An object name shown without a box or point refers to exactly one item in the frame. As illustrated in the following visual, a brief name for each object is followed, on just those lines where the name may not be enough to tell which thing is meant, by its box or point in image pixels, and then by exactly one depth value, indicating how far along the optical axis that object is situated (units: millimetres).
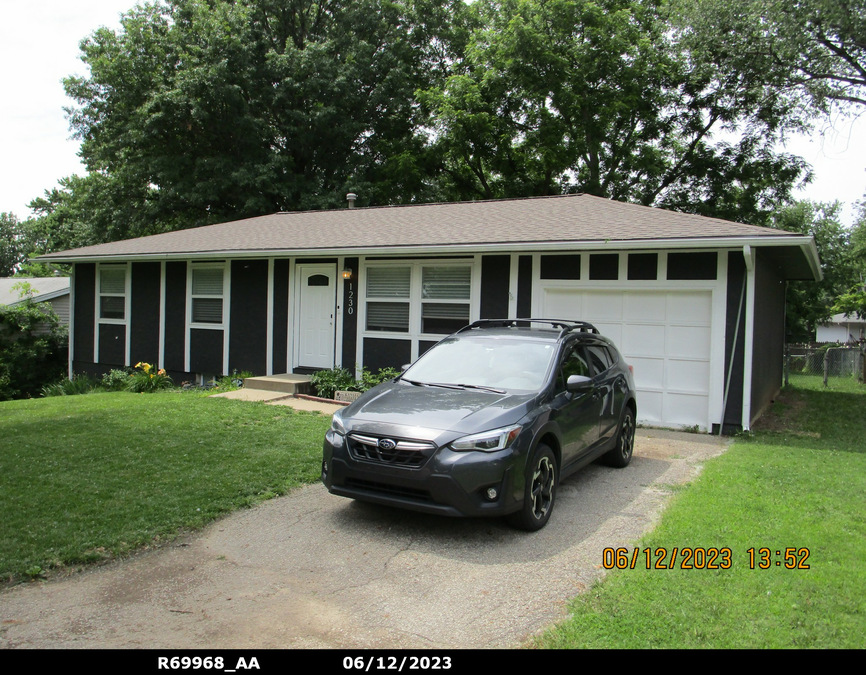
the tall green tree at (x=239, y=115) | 23562
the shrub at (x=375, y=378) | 11422
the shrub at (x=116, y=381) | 14070
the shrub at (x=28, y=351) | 17266
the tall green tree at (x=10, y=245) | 63312
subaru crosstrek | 4555
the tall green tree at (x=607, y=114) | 23484
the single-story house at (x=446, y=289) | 9344
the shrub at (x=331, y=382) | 11641
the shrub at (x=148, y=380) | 13430
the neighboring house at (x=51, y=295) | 23406
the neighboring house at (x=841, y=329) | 44219
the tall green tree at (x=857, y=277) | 26959
